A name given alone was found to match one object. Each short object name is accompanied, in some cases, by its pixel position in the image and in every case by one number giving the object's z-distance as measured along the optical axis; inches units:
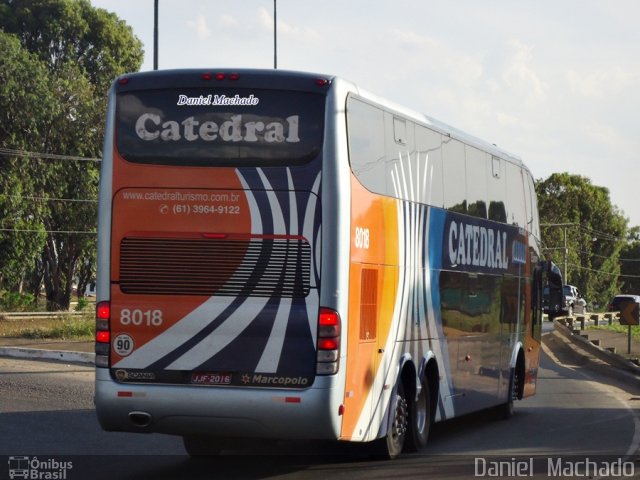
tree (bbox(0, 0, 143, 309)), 2388.0
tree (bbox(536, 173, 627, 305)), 4202.8
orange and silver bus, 426.6
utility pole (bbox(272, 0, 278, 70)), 1411.2
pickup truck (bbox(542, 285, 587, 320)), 2815.0
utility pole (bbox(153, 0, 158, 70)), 1105.4
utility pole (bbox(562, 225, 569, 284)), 3870.6
